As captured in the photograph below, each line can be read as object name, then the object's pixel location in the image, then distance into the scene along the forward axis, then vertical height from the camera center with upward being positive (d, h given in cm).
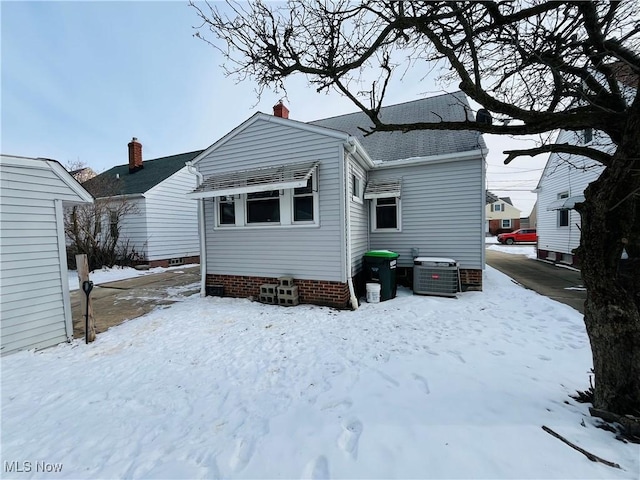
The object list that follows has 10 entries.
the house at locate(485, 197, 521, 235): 3938 +148
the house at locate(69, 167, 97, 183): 1715 +399
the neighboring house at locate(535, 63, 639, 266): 1097 +93
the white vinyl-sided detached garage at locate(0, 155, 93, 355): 408 -39
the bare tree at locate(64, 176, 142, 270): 1192 +9
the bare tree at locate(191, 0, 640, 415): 210 +157
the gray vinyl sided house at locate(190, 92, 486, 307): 617 +63
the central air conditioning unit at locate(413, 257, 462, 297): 686 -136
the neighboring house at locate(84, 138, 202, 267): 1286 +121
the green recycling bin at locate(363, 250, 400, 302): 676 -114
